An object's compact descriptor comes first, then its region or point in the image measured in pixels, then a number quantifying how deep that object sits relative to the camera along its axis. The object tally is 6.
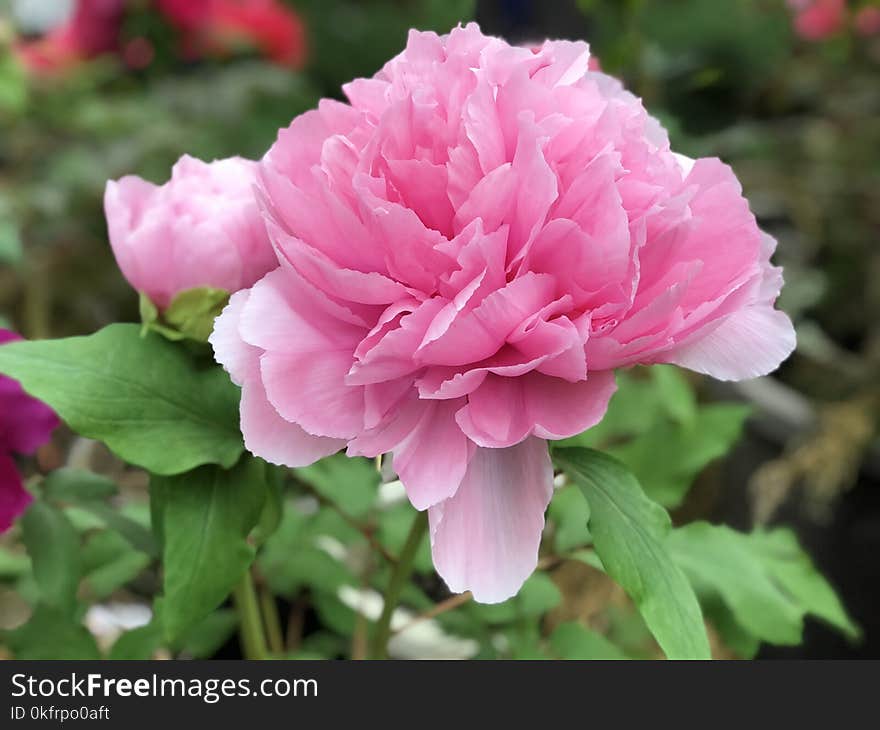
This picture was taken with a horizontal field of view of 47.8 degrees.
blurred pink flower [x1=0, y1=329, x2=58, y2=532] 0.27
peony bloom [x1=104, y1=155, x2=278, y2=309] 0.25
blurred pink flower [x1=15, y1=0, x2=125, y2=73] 0.92
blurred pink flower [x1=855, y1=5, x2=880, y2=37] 0.98
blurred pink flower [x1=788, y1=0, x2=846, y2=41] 0.97
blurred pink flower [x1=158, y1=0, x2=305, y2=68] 0.93
